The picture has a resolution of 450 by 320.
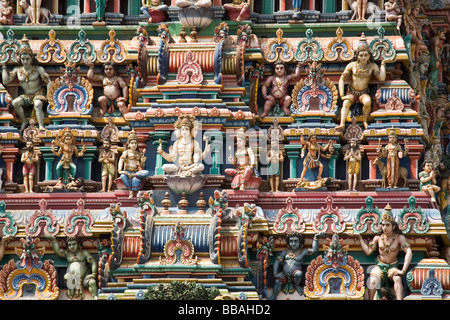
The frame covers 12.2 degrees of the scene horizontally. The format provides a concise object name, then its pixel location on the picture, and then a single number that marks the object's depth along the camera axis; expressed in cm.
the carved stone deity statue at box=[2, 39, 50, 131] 5444
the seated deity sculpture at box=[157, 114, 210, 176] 5212
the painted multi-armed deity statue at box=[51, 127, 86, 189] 5353
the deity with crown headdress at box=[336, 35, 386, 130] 5334
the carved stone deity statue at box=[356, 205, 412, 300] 5147
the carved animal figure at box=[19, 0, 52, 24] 5534
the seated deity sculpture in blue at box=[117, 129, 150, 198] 5275
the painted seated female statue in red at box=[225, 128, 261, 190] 5241
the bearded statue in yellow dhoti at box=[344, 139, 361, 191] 5284
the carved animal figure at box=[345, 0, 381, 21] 5428
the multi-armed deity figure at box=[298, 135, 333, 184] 5288
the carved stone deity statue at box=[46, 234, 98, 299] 5247
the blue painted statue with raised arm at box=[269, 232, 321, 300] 5194
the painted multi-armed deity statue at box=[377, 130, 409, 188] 5250
